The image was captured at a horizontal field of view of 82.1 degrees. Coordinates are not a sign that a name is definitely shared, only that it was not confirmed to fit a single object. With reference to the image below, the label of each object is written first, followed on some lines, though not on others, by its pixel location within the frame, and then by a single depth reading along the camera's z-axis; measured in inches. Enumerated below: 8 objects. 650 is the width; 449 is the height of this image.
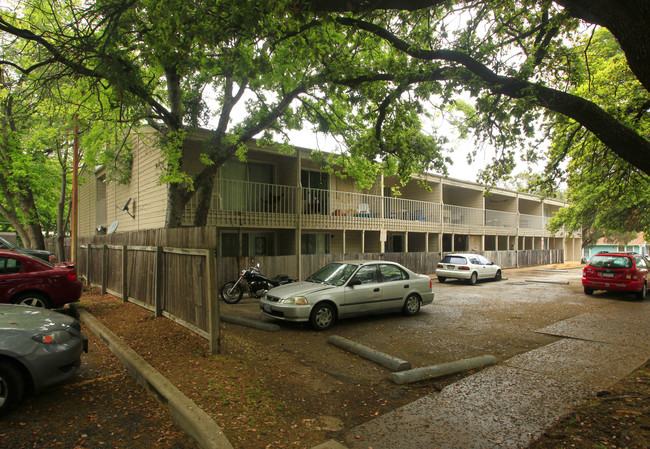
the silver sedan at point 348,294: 307.3
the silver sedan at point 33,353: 154.6
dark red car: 311.0
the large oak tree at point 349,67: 188.7
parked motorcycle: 439.2
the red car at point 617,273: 505.7
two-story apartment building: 551.5
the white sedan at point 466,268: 696.4
